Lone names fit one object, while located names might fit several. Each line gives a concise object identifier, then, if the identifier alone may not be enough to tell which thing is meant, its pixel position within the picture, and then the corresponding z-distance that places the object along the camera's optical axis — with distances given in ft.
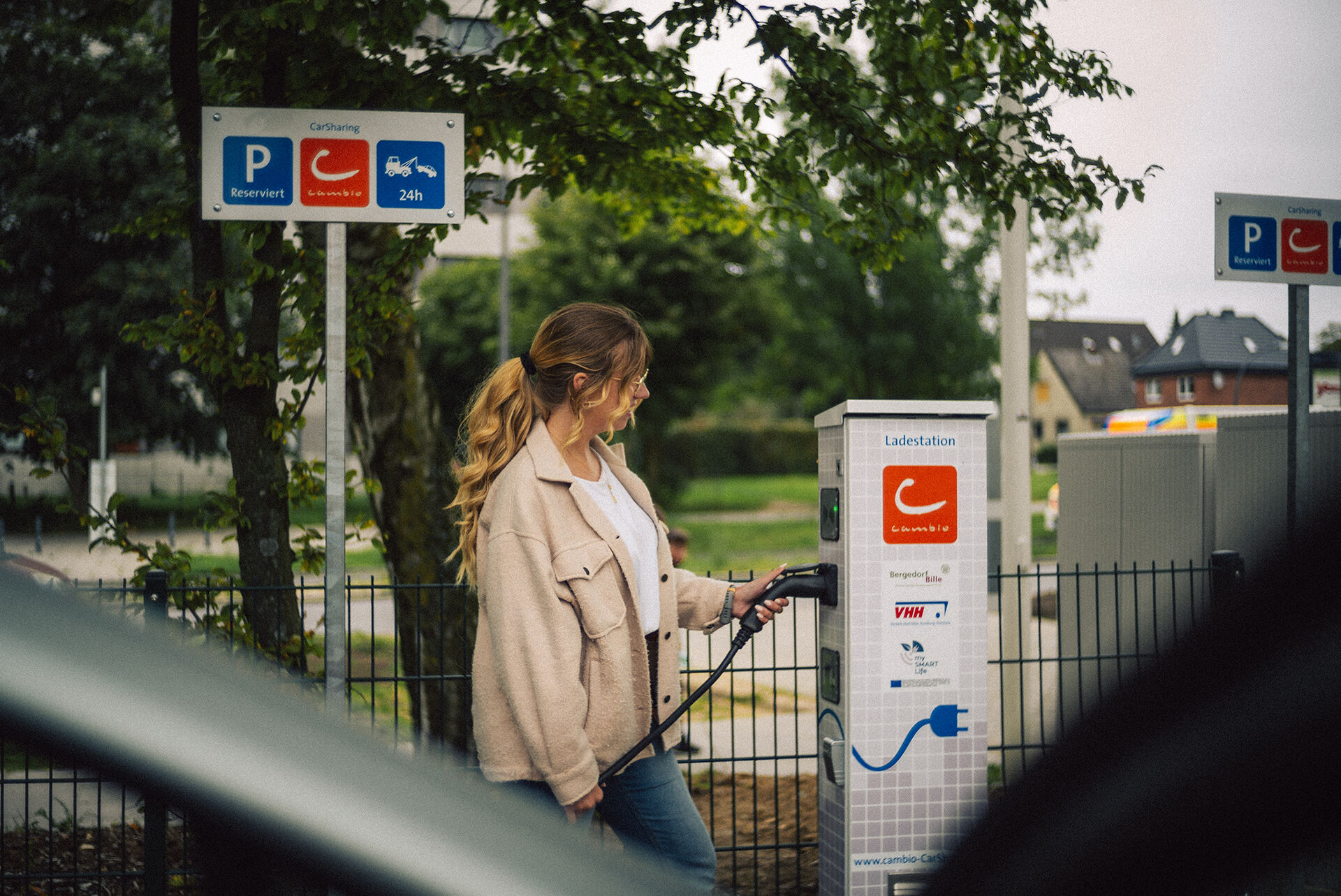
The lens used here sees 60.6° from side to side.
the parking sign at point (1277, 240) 13.58
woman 8.06
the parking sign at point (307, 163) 10.02
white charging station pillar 10.79
